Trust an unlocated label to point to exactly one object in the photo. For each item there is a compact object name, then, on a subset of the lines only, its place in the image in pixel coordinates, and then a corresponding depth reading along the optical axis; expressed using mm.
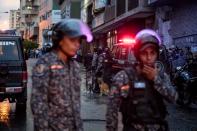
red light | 20659
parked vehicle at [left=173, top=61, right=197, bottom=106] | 16734
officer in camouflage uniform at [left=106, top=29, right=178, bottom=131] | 4715
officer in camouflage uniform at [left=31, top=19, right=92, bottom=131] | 4535
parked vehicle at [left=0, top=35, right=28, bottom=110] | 14078
